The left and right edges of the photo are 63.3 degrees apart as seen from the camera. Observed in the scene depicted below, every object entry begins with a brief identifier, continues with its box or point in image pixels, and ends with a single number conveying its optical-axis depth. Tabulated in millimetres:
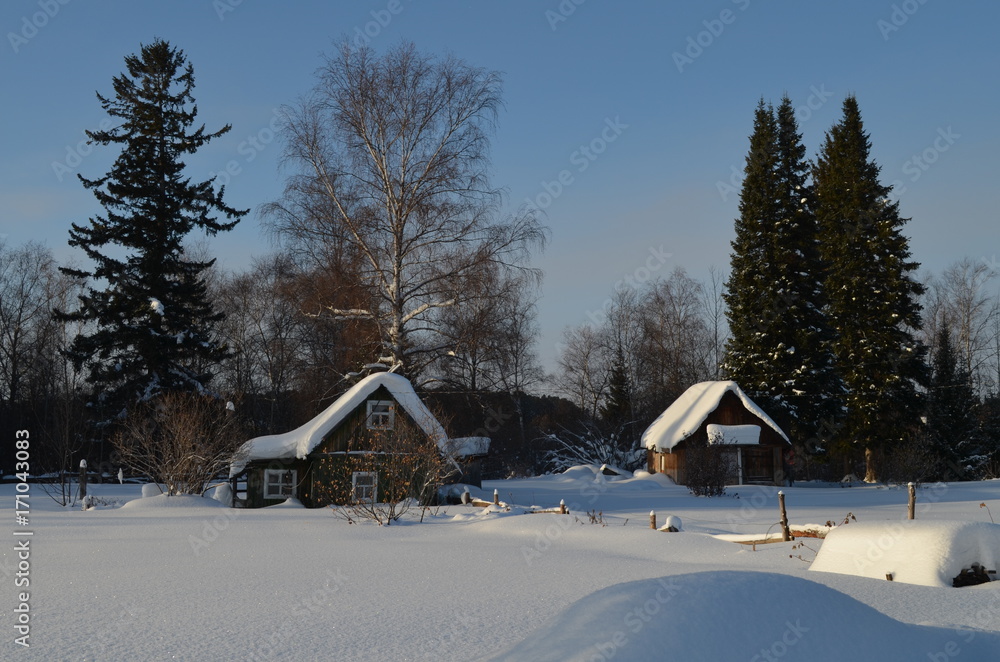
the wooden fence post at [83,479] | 24011
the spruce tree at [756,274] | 37719
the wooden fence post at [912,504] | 15016
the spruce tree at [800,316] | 37219
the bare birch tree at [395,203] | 24719
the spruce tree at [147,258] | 32375
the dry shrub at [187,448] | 23500
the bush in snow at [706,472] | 27312
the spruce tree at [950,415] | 37688
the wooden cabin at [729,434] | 33531
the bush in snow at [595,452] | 42500
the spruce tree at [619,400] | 47750
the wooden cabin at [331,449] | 24281
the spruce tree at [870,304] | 35375
